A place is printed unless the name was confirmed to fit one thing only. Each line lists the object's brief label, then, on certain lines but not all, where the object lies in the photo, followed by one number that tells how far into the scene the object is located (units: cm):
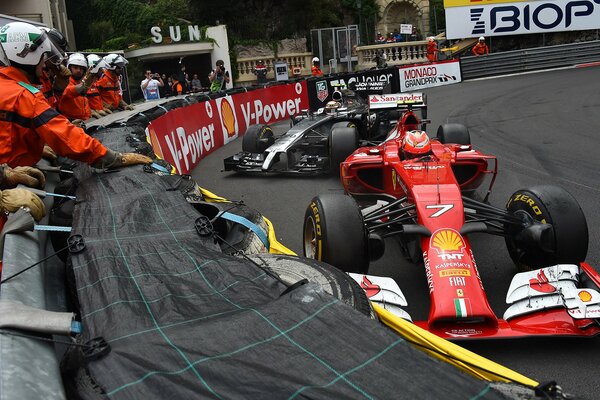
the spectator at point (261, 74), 2982
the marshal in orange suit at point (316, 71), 2353
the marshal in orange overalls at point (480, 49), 2844
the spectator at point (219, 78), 2375
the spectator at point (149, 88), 2023
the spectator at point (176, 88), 2533
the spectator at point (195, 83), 2657
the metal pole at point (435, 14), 4323
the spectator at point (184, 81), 2689
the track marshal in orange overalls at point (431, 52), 2763
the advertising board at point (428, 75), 2405
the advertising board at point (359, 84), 1335
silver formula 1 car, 971
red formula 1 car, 430
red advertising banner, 1055
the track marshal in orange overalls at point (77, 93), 808
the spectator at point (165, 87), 2507
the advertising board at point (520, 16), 3005
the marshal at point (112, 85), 999
